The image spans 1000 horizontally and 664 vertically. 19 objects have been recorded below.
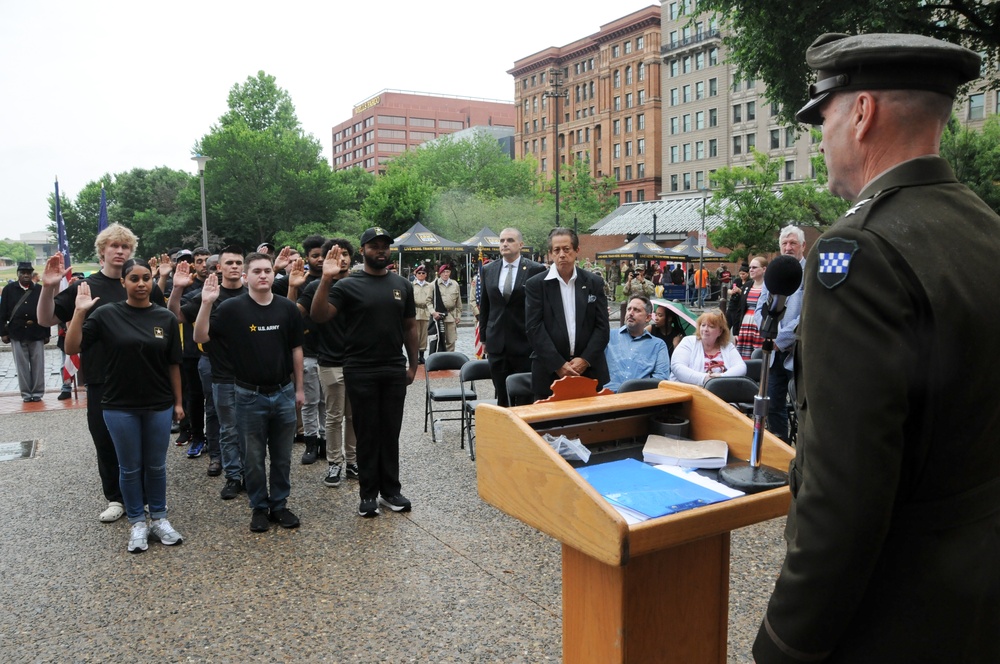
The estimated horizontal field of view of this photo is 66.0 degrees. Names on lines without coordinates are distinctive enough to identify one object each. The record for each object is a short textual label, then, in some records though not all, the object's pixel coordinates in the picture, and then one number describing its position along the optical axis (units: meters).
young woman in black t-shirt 5.26
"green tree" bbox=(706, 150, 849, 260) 30.66
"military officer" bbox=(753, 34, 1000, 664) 1.39
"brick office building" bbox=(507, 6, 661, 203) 86.44
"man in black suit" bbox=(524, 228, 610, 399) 6.08
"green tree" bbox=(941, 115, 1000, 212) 21.52
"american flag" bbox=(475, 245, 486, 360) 11.43
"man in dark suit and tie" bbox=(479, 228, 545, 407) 7.34
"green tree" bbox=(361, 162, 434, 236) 53.66
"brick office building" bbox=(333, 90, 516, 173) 150.00
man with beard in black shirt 5.79
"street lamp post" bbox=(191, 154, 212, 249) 25.44
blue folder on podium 2.20
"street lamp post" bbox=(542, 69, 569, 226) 38.62
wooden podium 2.12
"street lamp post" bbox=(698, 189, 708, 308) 28.95
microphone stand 2.25
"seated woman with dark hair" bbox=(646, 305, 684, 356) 8.55
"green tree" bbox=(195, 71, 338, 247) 58.12
